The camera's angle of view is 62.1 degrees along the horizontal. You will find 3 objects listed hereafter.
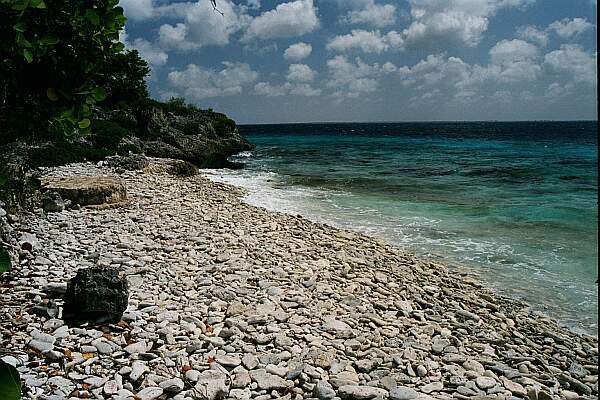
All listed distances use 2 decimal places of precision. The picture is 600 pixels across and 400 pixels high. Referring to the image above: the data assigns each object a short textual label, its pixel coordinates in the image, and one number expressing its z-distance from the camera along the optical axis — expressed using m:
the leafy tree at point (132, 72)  37.59
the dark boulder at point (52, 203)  10.59
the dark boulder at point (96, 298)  5.74
